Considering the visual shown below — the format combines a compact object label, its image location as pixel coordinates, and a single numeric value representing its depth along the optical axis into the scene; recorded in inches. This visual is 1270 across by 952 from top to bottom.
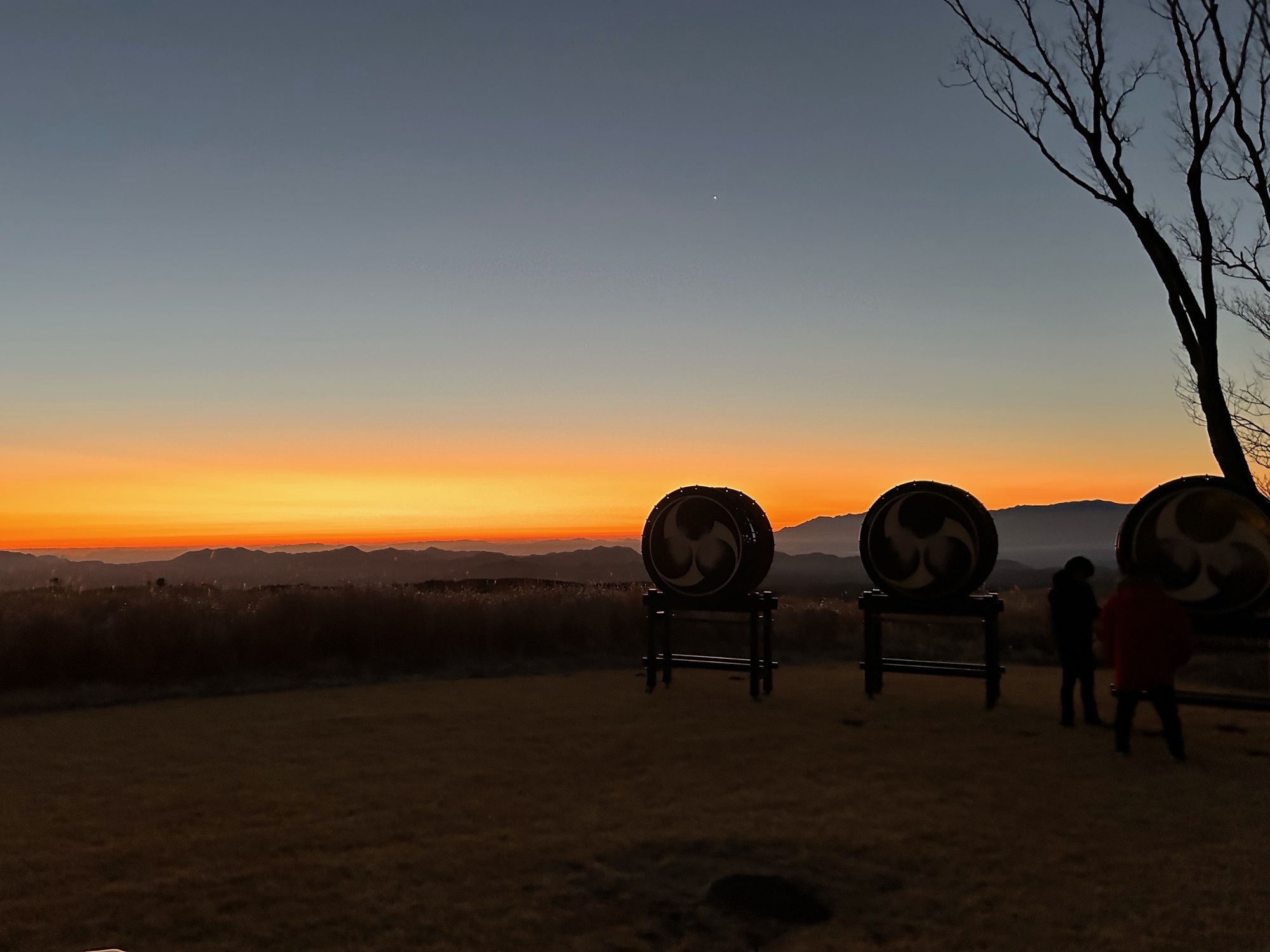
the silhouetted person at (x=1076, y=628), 400.8
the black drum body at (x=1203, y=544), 407.8
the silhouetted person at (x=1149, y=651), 339.0
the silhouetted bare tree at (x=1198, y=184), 598.2
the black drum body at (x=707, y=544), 496.1
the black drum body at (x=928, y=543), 465.1
